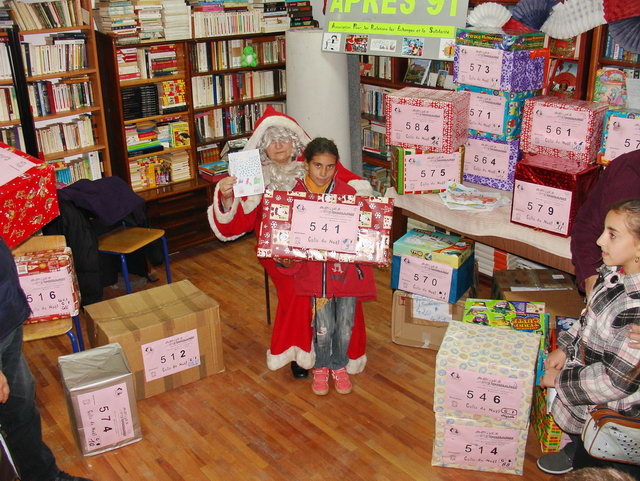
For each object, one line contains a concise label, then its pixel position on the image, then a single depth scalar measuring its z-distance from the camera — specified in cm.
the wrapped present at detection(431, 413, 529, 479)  262
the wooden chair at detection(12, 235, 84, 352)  311
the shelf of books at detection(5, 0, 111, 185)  410
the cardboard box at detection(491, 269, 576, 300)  333
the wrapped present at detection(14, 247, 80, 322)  314
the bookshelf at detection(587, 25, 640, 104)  332
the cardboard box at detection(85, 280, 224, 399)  312
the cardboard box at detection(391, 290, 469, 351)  352
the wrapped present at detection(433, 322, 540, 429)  249
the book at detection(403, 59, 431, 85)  448
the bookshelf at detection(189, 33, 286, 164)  493
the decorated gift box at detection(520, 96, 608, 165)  291
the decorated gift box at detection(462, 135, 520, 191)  328
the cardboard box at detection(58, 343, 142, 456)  273
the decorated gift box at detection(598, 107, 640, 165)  281
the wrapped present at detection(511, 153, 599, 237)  286
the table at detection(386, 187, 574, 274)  296
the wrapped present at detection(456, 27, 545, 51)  305
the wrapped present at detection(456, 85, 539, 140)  317
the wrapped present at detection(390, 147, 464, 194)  336
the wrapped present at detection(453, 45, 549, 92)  309
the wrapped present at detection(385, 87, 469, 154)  321
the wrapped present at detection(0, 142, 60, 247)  272
